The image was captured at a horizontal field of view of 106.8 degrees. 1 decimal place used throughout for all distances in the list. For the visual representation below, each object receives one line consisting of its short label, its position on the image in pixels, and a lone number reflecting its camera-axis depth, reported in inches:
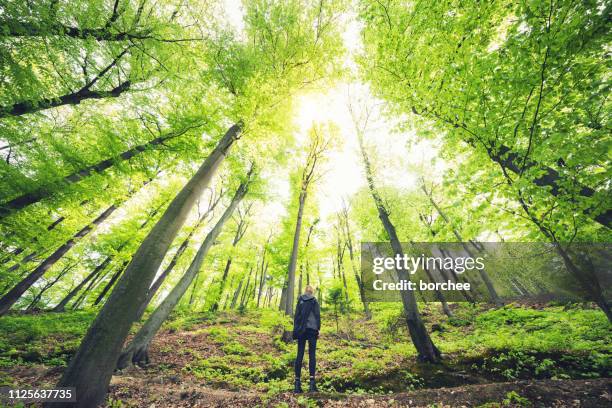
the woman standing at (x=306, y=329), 178.5
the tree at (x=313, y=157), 468.8
